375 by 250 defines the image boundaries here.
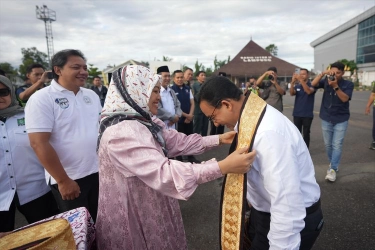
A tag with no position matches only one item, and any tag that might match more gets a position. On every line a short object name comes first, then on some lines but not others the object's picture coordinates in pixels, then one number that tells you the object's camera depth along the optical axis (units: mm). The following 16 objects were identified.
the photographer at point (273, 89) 5811
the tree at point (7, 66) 45656
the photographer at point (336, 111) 4055
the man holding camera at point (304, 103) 5086
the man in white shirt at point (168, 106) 4758
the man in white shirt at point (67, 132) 1989
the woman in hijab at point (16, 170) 2047
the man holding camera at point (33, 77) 3941
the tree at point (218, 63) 49438
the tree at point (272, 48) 81281
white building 48406
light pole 35125
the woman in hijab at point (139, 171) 1249
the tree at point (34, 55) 55188
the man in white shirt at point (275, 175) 1204
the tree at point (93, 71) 25609
